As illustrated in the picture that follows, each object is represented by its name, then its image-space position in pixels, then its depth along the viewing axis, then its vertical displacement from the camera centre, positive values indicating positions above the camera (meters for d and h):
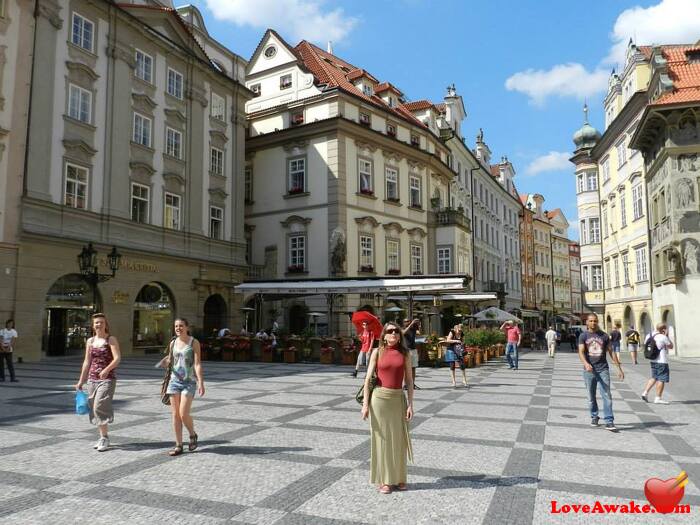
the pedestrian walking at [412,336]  12.55 -0.28
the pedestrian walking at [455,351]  14.90 -0.72
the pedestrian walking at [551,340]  30.02 -0.90
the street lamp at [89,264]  17.25 +1.79
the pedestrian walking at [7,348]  14.86 -0.59
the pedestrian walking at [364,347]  12.89 -0.60
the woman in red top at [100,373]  7.42 -0.62
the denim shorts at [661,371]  11.95 -1.00
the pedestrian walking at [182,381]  7.12 -0.70
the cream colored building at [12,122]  20.31 +7.24
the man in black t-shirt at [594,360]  9.23 -0.59
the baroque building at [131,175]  21.89 +6.56
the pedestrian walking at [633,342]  24.80 -0.86
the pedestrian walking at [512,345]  20.62 -0.80
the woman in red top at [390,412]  5.54 -0.85
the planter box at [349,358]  22.28 -1.32
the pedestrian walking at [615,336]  22.36 -0.54
